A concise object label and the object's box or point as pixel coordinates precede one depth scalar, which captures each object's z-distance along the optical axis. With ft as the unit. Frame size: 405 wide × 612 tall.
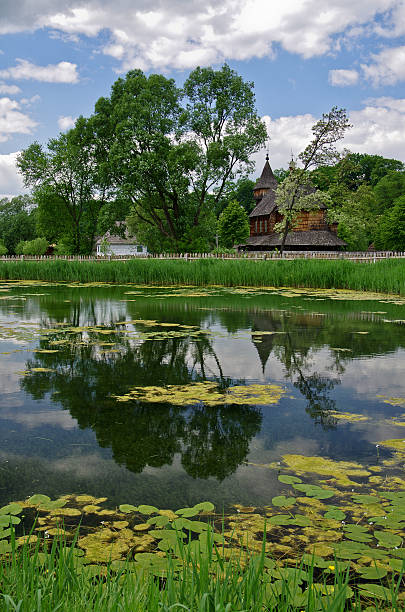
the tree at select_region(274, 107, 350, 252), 97.14
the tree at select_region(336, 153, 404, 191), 249.96
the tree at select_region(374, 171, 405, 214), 211.61
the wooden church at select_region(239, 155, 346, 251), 147.95
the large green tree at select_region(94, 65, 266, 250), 122.11
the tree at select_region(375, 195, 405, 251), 172.55
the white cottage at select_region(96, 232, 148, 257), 253.47
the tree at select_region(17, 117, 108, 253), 140.05
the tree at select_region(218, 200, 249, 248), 196.85
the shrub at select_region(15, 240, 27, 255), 222.77
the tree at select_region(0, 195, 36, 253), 244.01
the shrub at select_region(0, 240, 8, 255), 218.13
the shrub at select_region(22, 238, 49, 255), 203.41
